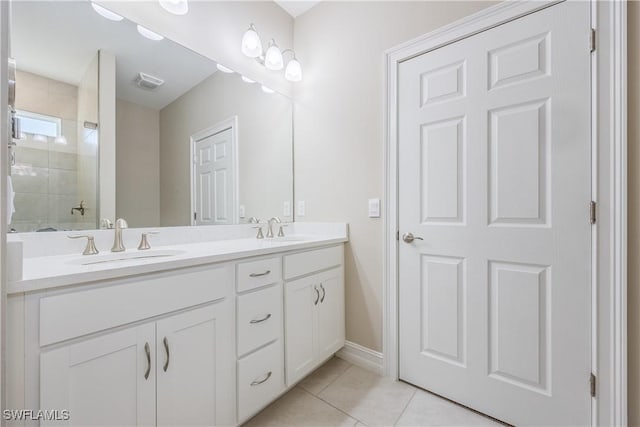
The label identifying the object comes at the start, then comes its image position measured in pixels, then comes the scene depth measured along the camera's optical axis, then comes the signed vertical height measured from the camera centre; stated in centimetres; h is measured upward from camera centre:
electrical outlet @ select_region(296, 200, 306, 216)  217 +3
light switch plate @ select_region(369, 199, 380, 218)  175 +3
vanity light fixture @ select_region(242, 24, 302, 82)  179 +109
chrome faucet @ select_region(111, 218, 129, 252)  127 -12
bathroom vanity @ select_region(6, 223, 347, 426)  75 -41
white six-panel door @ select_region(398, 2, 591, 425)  118 -3
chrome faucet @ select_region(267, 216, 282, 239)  197 -11
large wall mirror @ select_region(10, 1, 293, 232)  113 +43
